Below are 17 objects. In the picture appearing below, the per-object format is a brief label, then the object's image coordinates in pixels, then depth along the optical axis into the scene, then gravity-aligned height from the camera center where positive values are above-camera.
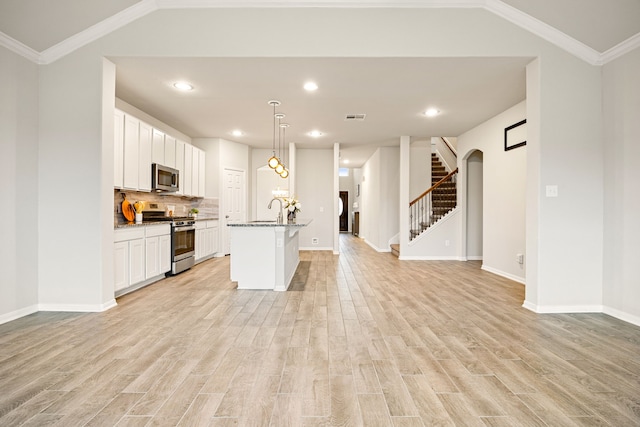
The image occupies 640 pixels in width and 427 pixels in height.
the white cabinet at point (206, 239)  6.90 -0.52
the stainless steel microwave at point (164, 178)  5.46 +0.63
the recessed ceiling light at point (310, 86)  4.48 +1.74
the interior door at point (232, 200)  8.16 +0.36
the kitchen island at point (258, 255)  4.68 -0.56
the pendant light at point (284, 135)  6.59 +1.80
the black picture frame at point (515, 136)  5.21 +1.28
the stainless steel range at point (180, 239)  5.66 -0.44
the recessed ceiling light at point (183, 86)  4.48 +1.74
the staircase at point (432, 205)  8.42 +0.26
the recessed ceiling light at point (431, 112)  5.69 +1.77
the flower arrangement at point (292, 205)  5.55 +0.16
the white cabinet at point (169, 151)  5.94 +1.14
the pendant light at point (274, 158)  5.27 +0.97
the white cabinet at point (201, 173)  7.56 +0.94
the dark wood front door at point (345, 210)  16.89 +0.25
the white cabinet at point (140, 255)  4.23 -0.57
